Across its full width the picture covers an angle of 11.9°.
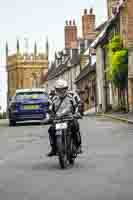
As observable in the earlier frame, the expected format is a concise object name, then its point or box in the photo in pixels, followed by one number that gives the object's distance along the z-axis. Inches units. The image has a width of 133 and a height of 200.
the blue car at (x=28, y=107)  1071.0
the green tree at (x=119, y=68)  1852.9
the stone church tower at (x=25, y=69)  6358.3
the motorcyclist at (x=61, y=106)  443.2
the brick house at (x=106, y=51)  1957.4
